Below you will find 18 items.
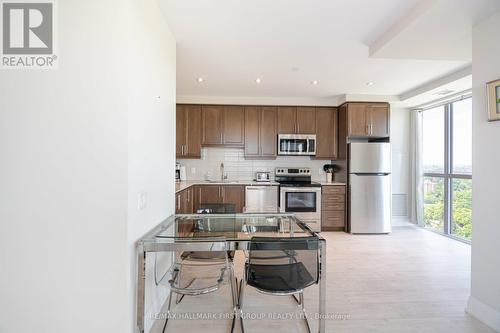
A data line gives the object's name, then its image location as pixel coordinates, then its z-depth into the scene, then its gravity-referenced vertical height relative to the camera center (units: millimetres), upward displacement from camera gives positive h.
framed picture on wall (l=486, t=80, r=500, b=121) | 1883 +507
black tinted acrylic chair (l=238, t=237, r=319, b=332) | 1671 -697
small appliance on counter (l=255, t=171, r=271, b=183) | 5092 -202
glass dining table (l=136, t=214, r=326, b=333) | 1635 -505
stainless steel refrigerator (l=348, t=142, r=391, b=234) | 4559 -308
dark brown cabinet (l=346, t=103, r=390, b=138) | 4652 +863
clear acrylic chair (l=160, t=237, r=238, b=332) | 1698 -818
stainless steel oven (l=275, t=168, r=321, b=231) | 4648 -626
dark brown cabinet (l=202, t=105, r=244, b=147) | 4891 +813
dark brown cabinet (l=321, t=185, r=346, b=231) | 4727 -740
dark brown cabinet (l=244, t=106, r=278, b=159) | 4934 +703
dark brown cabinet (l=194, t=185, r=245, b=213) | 4559 -501
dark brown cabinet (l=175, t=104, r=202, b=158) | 4855 +692
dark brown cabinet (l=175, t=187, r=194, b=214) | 3231 -491
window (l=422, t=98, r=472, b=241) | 4180 -21
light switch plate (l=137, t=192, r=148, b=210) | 1650 -224
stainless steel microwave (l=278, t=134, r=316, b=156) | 4930 +447
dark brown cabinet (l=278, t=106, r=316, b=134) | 4965 +920
